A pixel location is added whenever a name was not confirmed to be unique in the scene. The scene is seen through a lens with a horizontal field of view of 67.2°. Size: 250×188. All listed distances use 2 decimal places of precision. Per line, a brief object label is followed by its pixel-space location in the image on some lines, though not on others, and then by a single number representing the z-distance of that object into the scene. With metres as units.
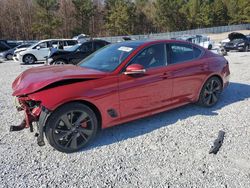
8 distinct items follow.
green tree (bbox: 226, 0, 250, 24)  46.87
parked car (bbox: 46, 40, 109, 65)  9.05
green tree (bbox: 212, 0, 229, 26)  48.32
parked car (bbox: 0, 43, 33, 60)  15.07
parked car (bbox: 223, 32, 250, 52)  14.06
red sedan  2.61
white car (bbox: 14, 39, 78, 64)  12.35
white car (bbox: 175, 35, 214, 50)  16.10
